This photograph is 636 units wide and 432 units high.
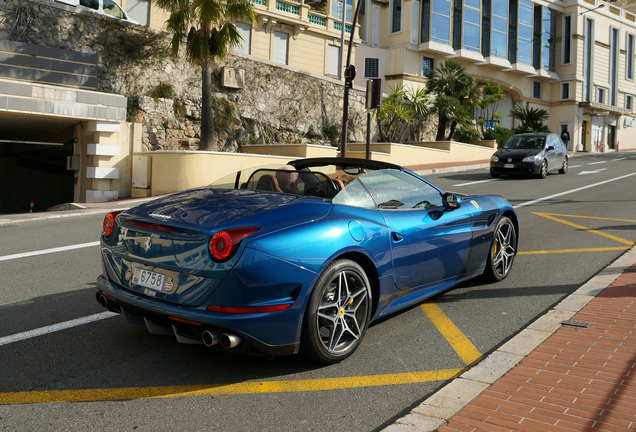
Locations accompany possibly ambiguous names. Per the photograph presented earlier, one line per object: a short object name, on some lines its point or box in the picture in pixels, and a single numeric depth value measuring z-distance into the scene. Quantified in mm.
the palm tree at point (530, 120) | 40562
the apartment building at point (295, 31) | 29875
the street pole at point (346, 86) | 19547
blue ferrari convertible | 3445
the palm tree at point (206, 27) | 18703
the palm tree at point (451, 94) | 32906
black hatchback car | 19828
